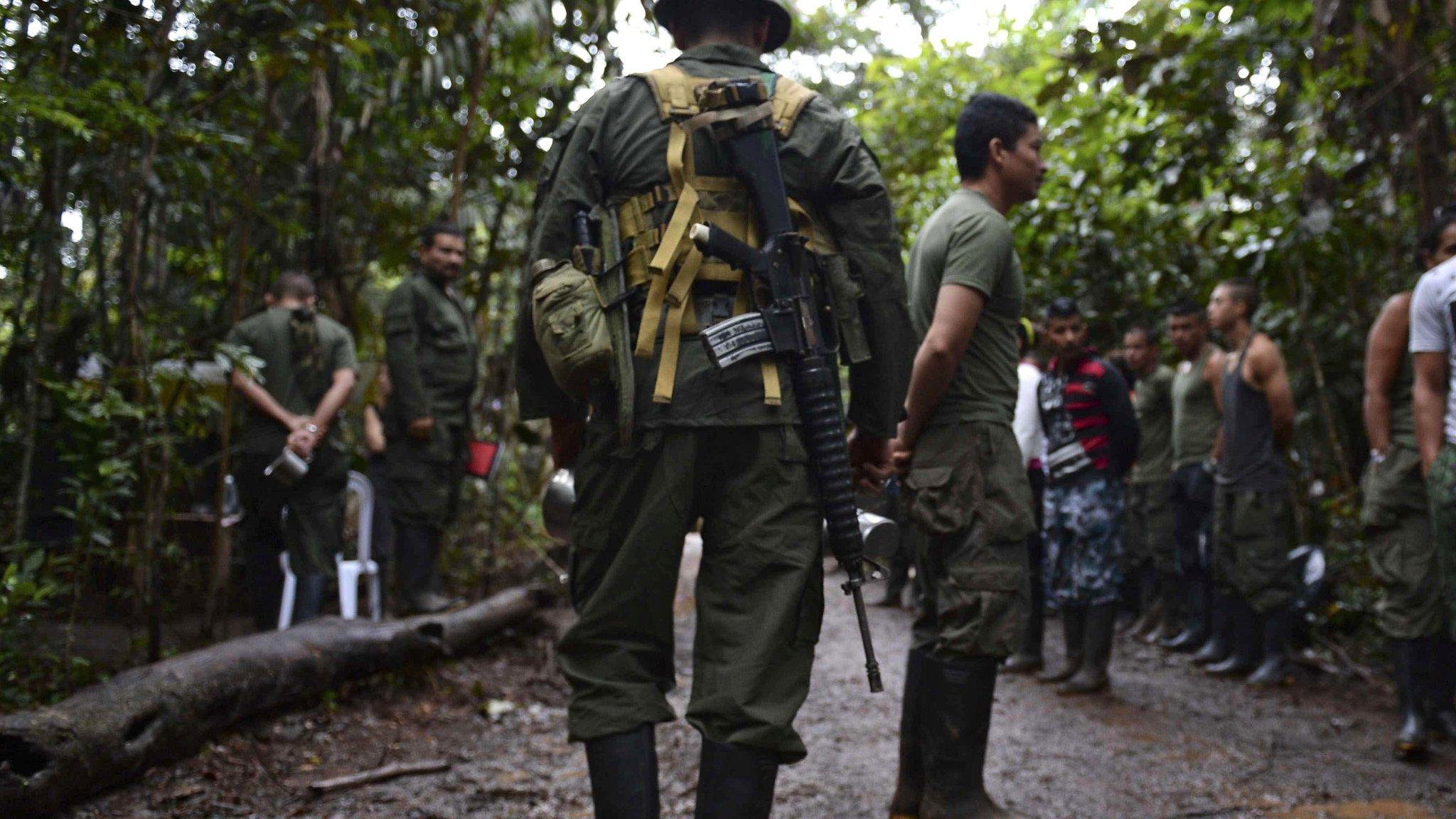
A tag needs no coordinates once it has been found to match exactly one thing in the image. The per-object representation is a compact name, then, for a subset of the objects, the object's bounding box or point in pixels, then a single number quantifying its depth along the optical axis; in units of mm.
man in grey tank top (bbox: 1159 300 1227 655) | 6594
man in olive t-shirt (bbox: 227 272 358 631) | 5266
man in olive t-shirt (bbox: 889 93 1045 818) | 3059
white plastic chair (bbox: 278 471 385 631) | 5449
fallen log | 2789
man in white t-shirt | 3582
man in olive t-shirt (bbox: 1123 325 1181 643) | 7188
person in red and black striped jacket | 5355
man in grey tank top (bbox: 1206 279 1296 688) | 5676
